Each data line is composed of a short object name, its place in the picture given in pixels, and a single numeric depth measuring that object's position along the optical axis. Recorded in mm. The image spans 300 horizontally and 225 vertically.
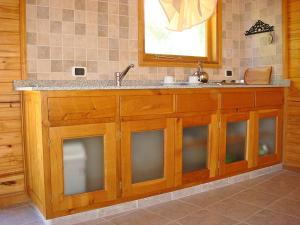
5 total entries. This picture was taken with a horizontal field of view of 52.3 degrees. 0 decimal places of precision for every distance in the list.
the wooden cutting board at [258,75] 3283
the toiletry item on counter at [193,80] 3045
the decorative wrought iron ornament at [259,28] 3305
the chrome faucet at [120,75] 2609
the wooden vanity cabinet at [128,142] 1876
